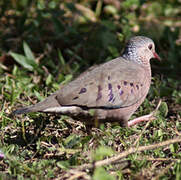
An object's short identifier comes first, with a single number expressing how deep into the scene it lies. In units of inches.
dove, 280.4
